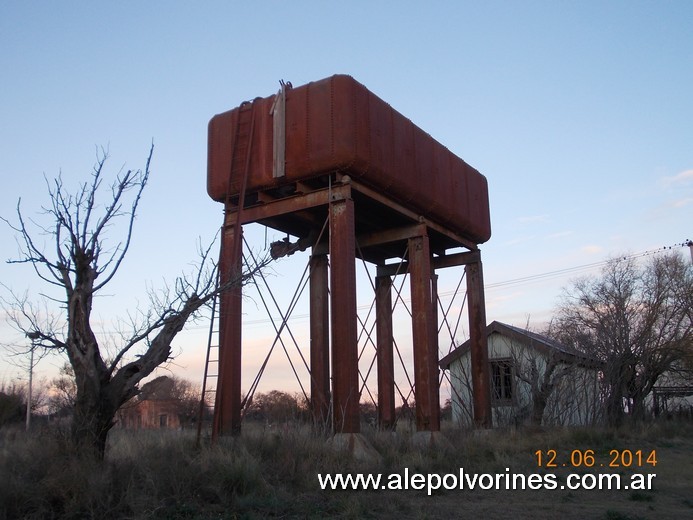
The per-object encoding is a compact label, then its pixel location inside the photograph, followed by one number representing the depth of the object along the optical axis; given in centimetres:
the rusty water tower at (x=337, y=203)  1324
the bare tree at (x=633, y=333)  2281
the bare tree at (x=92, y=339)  897
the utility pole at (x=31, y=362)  1010
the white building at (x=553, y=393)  2070
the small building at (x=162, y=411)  4261
